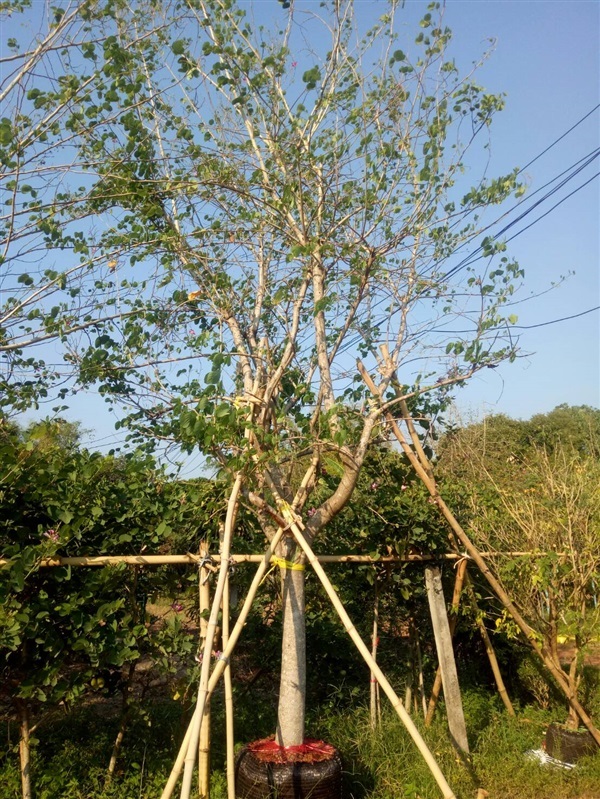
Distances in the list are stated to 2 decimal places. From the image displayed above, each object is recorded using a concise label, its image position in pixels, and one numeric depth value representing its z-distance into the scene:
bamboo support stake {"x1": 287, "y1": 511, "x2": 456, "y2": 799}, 3.39
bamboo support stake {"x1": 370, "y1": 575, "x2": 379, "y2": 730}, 5.05
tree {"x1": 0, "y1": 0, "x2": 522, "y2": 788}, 4.21
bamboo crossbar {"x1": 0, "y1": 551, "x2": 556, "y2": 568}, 3.76
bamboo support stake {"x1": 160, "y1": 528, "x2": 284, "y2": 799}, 3.01
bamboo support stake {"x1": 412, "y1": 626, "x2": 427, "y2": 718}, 5.43
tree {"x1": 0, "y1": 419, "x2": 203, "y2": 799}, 3.63
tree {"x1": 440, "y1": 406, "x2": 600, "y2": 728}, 5.25
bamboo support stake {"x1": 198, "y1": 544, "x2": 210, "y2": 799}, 3.90
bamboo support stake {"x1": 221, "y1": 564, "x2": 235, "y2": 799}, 3.52
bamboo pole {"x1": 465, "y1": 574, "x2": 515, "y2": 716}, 5.71
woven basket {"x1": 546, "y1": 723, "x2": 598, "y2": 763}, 4.99
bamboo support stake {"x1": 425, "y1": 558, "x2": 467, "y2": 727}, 5.23
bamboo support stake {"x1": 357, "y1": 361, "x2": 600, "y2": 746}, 5.11
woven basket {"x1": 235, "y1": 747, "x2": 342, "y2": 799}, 3.68
